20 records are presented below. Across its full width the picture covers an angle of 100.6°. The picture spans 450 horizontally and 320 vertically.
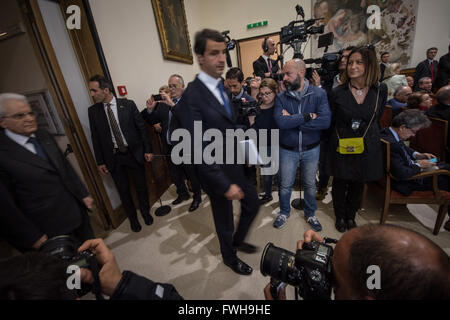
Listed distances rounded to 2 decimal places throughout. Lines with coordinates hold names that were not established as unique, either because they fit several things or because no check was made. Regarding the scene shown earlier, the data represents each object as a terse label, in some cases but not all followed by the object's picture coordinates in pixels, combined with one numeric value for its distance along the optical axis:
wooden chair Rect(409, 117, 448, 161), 2.04
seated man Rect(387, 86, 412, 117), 3.01
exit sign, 5.31
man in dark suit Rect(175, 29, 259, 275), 0.97
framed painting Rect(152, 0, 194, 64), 3.21
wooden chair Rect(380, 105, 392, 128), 2.82
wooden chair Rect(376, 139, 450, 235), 1.67
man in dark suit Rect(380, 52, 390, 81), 4.70
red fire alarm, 2.43
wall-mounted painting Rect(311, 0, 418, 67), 4.82
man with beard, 1.62
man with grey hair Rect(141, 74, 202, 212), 2.26
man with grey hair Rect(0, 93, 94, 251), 1.17
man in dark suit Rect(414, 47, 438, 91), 4.82
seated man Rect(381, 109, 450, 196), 1.66
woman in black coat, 1.50
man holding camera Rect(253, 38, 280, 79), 3.28
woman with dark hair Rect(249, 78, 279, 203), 1.90
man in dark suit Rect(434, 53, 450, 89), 4.52
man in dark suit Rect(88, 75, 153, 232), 1.97
